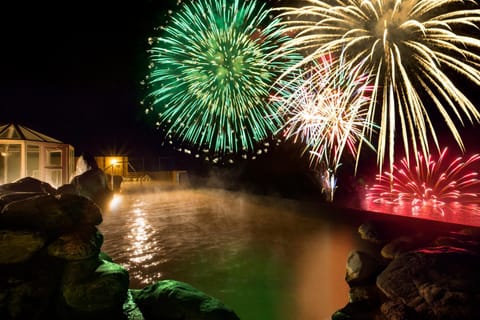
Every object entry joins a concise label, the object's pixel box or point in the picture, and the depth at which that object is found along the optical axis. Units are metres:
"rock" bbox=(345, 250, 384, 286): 7.43
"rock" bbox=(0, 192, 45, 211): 6.49
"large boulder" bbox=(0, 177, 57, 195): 9.87
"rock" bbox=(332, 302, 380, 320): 6.19
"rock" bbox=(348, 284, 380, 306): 6.75
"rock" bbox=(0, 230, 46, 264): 5.71
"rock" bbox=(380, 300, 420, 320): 5.84
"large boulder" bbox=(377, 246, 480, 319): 5.69
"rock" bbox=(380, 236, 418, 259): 9.38
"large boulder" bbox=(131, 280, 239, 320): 5.77
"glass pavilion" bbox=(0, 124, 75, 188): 14.28
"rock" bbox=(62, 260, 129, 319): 5.63
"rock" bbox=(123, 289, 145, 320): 5.94
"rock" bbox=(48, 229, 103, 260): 6.21
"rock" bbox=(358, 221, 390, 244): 10.87
